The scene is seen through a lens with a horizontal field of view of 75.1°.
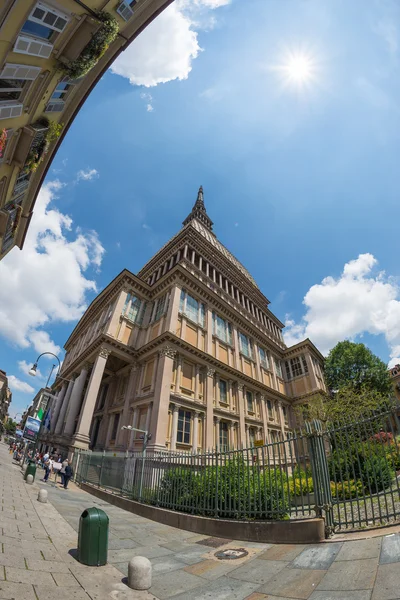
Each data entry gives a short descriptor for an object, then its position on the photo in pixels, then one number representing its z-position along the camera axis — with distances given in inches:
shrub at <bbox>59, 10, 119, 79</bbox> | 410.9
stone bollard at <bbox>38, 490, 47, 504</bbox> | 378.6
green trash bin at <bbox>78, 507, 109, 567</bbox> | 182.9
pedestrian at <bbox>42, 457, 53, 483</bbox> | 659.4
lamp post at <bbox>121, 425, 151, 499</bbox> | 421.6
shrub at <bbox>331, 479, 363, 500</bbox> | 268.5
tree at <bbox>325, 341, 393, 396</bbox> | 1358.3
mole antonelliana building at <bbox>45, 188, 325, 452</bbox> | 799.1
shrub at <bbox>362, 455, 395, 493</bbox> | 200.8
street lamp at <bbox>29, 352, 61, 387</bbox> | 817.7
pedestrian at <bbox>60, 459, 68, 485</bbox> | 606.0
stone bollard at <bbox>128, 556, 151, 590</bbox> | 157.2
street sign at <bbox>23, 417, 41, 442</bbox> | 813.2
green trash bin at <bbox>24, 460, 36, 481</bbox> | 598.3
